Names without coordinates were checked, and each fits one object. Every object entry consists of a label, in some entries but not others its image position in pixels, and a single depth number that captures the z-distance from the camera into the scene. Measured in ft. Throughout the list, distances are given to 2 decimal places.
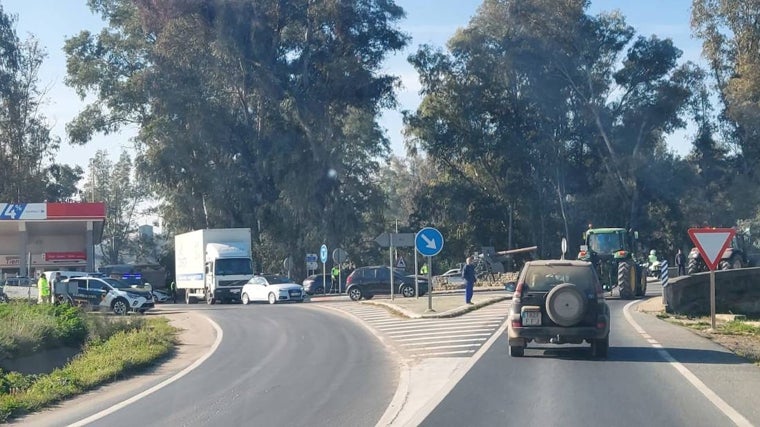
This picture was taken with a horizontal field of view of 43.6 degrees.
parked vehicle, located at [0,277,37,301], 135.23
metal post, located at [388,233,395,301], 106.10
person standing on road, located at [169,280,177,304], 185.72
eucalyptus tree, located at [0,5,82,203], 222.07
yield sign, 70.79
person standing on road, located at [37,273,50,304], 121.08
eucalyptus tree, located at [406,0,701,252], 212.64
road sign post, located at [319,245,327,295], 158.40
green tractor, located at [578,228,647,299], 115.44
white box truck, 154.51
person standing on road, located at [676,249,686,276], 154.20
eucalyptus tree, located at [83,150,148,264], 345.10
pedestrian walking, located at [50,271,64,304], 118.21
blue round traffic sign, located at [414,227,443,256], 88.43
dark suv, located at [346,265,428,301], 144.66
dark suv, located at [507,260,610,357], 51.42
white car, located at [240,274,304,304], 143.54
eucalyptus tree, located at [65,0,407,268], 192.34
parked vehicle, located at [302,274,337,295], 183.73
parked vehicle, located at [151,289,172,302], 177.13
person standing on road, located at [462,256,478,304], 102.32
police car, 122.13
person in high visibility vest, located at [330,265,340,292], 182.30
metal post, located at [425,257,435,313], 90.19
